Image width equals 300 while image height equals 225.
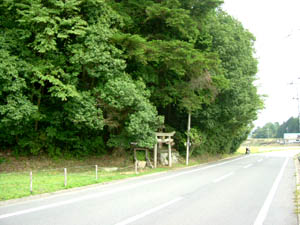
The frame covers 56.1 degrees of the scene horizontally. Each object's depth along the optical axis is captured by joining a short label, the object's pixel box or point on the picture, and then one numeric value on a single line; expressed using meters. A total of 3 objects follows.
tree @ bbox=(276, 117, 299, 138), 120.06
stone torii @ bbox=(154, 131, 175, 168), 20.61
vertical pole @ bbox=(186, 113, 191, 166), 23.44
